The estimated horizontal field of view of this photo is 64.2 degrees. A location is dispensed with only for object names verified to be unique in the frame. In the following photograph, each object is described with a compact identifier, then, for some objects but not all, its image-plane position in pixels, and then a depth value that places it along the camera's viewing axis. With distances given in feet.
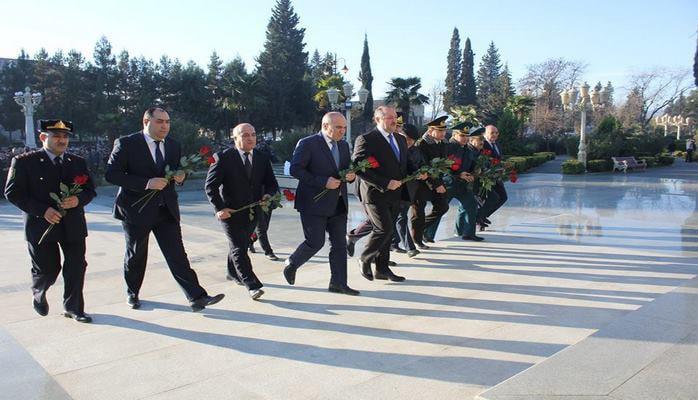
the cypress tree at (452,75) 231.09
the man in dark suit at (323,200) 17.30
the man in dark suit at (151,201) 15.31
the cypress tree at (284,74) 170.30
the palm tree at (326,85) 142.54
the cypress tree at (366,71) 207.10
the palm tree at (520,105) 130.11
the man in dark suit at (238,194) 17.07
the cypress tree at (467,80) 229.25
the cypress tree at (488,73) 247.83
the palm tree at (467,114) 75.29
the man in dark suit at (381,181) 18.33
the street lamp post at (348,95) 63.87
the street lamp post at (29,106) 77.46
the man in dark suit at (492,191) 27.96
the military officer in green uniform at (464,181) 25.49
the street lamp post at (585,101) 78.38
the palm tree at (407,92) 128.67
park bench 77.65
